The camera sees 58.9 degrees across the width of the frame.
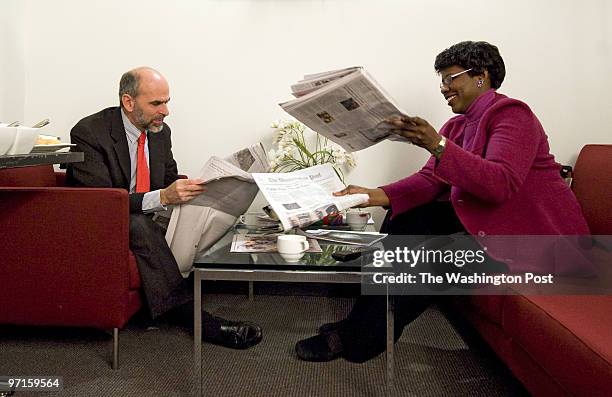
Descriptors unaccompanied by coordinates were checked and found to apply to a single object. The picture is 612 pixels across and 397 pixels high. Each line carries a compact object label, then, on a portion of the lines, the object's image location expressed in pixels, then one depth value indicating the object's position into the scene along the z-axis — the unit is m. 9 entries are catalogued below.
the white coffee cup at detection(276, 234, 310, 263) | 1.51
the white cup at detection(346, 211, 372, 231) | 2.15
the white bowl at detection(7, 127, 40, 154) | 1.30
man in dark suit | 1.91
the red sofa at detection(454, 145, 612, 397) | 1.10
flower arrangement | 2.48
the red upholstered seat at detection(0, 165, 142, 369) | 1.78
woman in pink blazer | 1.51
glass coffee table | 1.46
